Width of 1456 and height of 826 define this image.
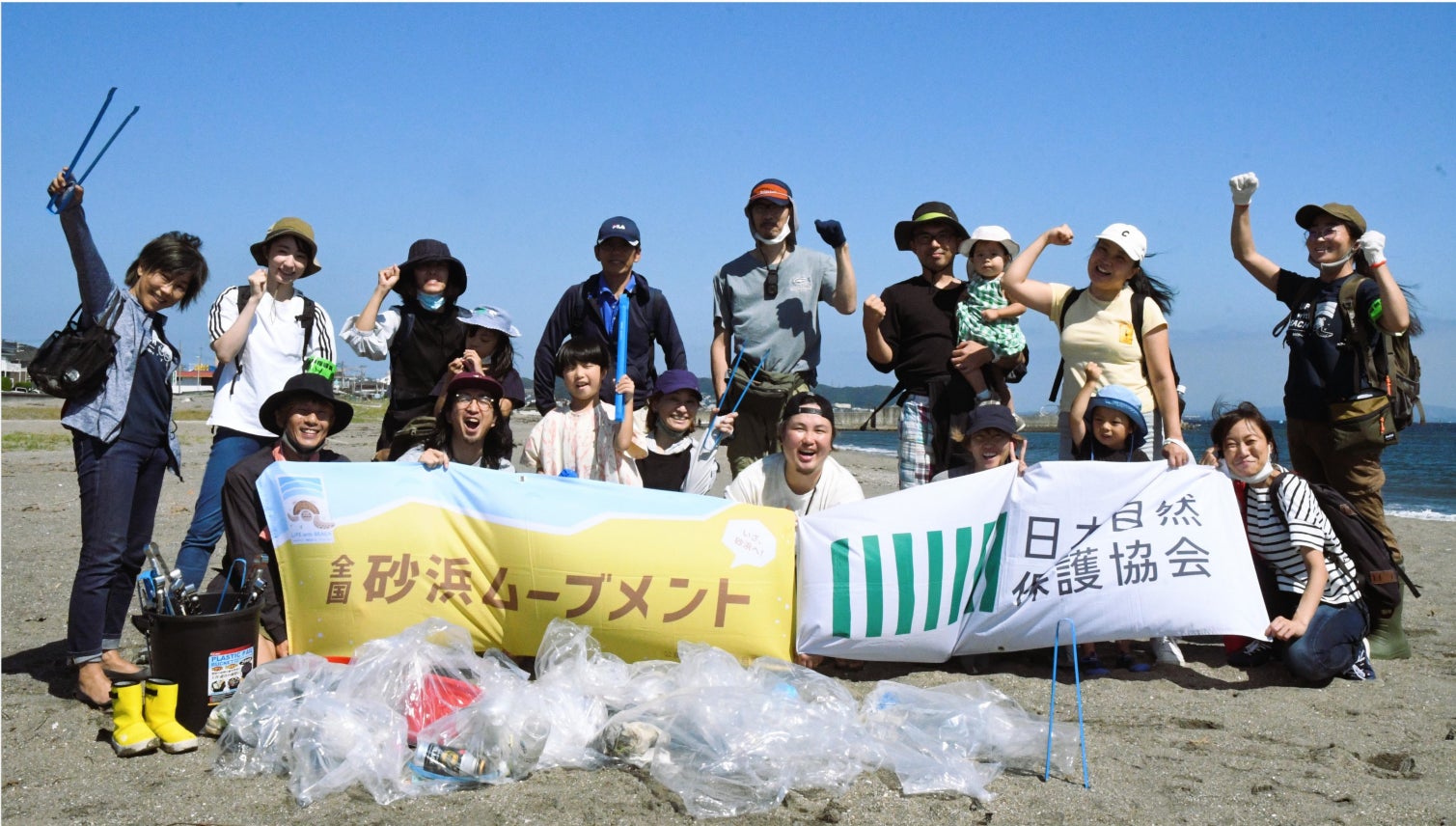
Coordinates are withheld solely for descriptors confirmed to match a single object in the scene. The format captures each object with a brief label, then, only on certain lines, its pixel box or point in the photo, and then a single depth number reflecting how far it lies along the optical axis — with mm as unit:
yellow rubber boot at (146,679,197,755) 3885
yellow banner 4637
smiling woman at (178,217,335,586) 5047
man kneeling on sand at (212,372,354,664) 4703
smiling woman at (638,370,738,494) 5719
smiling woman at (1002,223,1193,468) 5379
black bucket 4016
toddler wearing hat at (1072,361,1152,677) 5172
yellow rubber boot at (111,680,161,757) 3855
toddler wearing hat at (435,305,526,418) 5766
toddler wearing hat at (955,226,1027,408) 5707
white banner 4746
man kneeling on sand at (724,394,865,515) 5055
